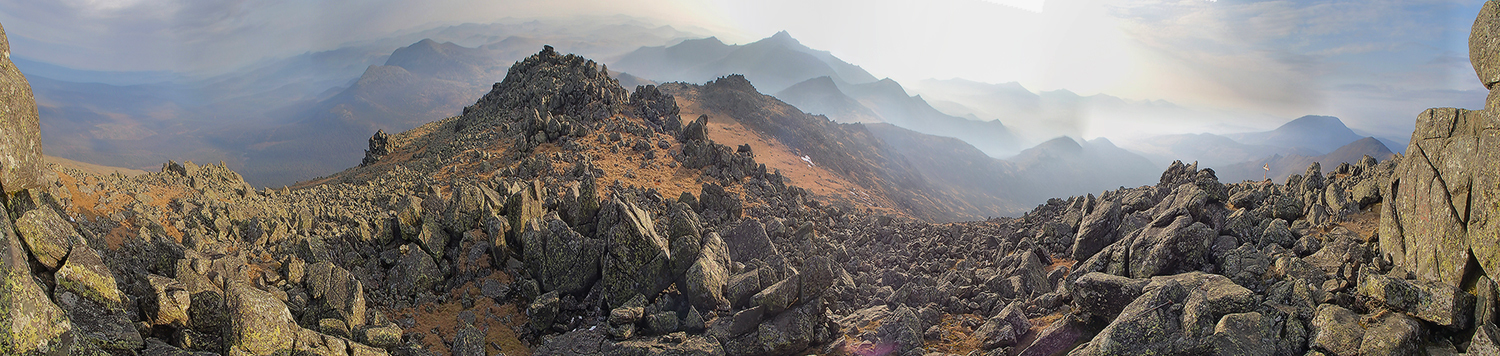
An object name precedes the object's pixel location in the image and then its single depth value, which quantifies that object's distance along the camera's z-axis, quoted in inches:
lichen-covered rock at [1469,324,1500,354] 368.5
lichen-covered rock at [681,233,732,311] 611.2
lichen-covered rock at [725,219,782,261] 785.6
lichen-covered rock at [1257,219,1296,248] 584.1
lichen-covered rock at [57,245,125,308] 324.2
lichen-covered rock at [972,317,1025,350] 576.4
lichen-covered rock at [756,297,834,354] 561.6
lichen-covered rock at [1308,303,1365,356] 410.3
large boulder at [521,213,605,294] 677.9
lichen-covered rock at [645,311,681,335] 589.0
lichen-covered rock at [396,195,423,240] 714.2
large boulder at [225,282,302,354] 378.6
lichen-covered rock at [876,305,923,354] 566.6
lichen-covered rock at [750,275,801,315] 581.3
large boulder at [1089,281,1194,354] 462.3
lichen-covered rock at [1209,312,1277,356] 439.5
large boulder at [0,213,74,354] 256.1
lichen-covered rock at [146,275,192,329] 382.3
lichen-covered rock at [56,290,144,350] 320.5
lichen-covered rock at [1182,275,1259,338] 464.9
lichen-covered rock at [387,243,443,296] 654.5
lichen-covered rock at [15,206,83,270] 305.0
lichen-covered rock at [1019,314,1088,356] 540.7
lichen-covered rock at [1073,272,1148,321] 554.9
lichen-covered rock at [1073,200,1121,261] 788.0
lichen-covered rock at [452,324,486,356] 562.3
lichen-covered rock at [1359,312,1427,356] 389.4
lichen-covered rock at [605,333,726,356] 541.6
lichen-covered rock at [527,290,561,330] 629.9
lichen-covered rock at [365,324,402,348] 504.7
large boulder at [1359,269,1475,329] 394.9
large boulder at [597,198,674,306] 656.4
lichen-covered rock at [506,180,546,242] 736.3
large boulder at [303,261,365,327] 540.7
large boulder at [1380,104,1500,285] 413.1
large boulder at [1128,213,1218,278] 612.7
